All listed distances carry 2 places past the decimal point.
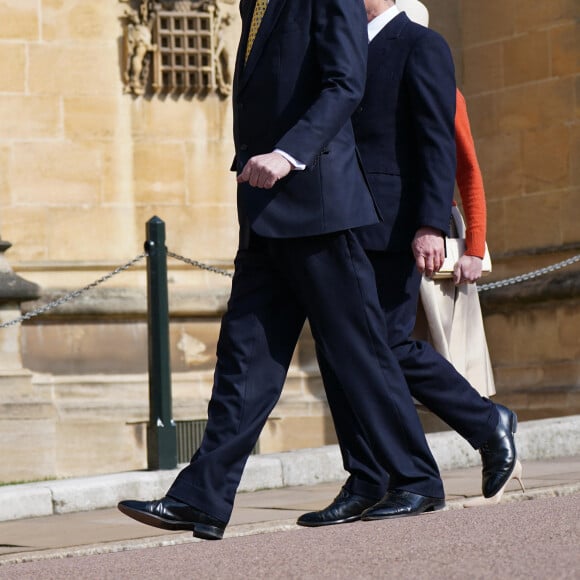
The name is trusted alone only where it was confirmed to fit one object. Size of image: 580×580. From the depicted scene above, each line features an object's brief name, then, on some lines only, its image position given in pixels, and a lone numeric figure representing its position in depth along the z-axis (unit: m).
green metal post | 14.87
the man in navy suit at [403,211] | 9.71
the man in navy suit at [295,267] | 9.11
